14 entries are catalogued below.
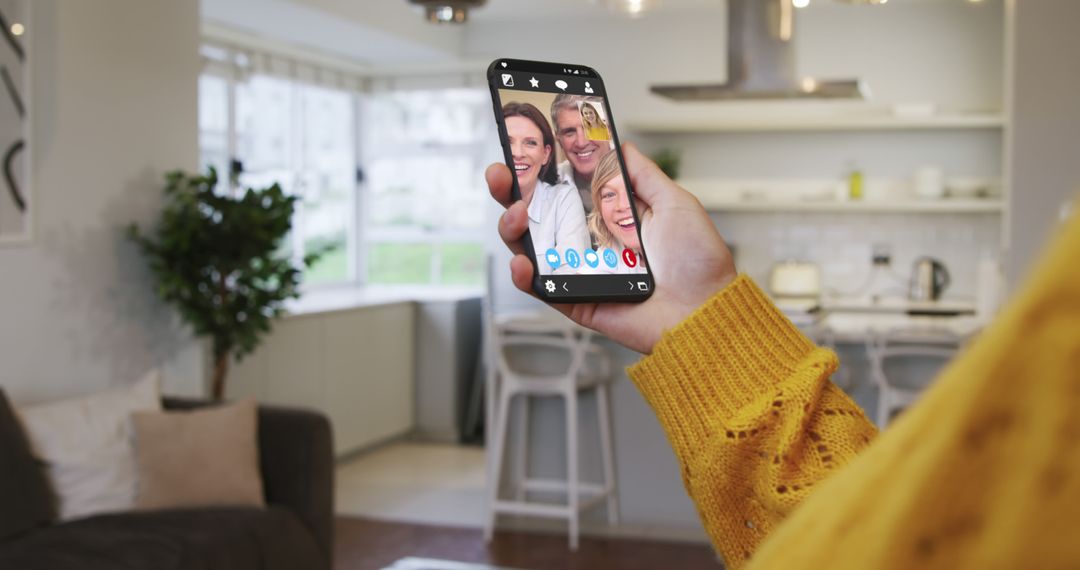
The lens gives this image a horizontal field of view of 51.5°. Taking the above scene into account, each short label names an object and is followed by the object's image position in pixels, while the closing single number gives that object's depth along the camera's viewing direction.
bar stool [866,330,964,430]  4.32
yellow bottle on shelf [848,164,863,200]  6.64
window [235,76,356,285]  6.24
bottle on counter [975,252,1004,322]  5.17
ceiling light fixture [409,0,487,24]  4.23
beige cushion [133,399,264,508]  3.30
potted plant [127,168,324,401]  3.97
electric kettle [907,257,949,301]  6.39
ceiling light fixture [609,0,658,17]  3.95
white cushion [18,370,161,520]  3.21
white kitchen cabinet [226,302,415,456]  5.49
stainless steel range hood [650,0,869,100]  5.68
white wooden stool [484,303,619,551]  4.55
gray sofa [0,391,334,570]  2.84
